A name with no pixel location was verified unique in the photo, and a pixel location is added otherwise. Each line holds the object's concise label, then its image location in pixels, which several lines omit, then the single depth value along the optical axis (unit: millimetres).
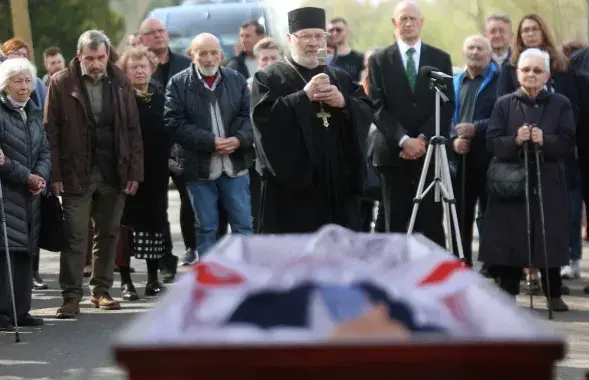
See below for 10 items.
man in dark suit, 11547
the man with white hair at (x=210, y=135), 12531
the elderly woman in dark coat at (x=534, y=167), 11281
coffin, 3648
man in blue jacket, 12680
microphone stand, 11016
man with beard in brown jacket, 11297
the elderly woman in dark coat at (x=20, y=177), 10562
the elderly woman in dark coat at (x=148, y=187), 12672
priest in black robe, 9727
